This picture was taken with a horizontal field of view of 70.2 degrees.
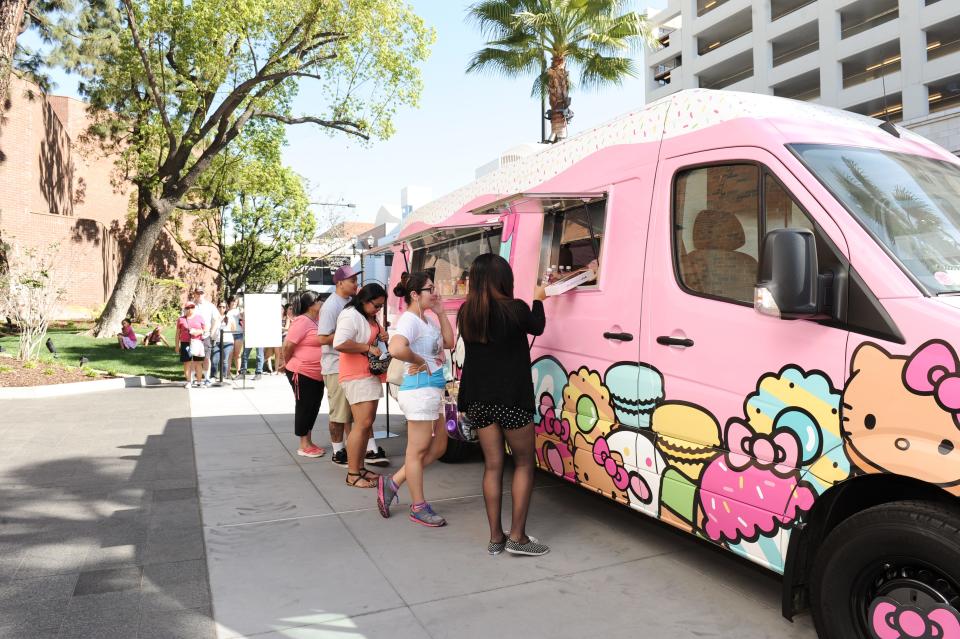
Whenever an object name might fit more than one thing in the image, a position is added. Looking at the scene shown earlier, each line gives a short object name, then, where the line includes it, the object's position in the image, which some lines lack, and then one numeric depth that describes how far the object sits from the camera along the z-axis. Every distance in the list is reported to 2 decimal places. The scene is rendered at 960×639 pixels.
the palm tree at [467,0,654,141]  17.27
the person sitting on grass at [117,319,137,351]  19.02
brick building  31.31
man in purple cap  6.32
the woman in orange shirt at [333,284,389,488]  5.62
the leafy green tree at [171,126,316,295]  35.97
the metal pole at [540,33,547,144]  18.34
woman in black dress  4.12
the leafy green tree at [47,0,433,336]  19.50
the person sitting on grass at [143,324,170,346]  21.64
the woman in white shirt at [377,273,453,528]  4.78
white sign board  12.89
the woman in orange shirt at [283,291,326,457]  6.83
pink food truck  2.57
